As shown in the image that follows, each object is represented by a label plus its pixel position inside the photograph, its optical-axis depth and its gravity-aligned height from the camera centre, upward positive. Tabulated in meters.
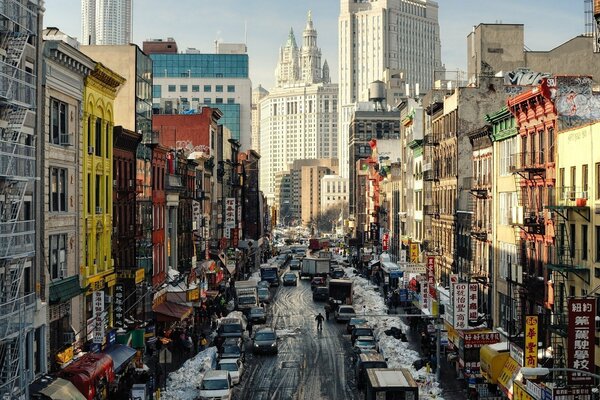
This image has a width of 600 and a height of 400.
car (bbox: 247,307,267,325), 71.69 -8.23
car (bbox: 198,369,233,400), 41.22 -8.07
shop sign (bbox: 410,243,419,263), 83.44 -3.65
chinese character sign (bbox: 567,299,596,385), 31.67 -4.22
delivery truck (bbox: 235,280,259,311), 78.50 -7.22
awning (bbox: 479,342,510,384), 41.81 -6.96
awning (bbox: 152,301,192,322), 60.28 -6.73
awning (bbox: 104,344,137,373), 42.91 -7.04
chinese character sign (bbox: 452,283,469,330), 48.72 -4.98
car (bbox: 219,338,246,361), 51.84 -8.01
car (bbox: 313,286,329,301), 90.19 -8.07
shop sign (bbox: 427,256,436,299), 64.69 -4.59
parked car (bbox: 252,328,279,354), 57.25 -8.27
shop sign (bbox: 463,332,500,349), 47.53 -6.68
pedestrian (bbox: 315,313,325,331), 67.84 -8.12
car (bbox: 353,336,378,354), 55.22 -8.20
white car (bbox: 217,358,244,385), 46.84 -8.18
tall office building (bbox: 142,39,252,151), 178.50 +26.66
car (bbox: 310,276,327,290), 98.54 -7.57
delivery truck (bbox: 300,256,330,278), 113.13 -6.78
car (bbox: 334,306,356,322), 72.38 -8.14
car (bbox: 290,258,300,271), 132.62 -7.72
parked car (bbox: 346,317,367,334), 65.89 -8.10
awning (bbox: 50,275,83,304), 40.06 -3.52
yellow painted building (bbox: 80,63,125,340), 46.03 +1.40
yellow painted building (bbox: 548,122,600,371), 36.91 +0.08
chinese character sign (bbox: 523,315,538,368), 36.97 -5.30
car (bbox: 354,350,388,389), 45.43 -7.69
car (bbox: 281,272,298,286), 106.50 -7.85
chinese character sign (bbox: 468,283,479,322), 49.31 -4.82
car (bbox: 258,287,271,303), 87.00 -7.94
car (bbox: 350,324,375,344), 60.50 -8.01
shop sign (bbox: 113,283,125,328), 50.38 -5.29
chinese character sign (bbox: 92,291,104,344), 43.62 -5.02
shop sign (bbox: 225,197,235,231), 105.37 +0.15
